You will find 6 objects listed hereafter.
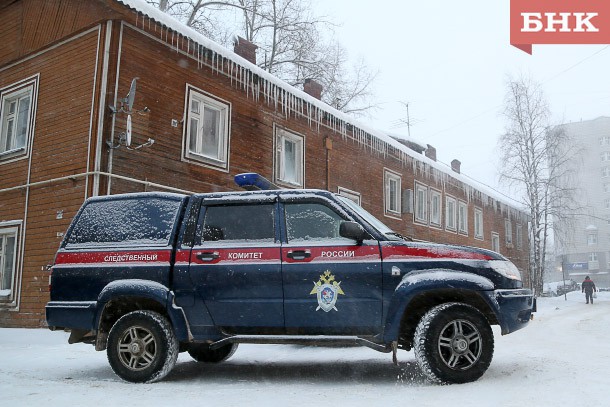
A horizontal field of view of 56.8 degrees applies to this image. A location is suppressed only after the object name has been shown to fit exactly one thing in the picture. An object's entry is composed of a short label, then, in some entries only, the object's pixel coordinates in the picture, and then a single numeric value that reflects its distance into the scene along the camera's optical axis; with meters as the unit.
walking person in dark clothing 30.52
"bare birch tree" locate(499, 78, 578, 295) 32.88
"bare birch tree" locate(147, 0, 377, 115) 26.64
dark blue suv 5.57
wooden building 11.68
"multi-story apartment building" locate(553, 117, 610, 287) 82.06
